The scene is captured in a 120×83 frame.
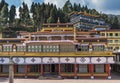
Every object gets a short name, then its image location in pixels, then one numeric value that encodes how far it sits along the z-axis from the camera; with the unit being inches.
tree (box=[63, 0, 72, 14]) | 4957.7
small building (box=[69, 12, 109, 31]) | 4238.2
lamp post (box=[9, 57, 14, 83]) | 1345.8
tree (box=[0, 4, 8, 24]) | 4105.3
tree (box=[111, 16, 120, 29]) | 4903.1
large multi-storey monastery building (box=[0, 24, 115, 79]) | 2038.6
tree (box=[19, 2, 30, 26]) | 4309.5
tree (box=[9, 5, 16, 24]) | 4309.1
